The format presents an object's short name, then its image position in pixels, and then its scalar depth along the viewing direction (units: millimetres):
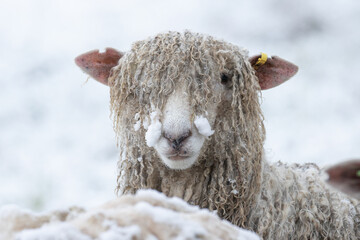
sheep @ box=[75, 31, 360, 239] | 6797
